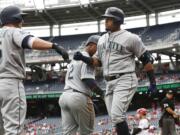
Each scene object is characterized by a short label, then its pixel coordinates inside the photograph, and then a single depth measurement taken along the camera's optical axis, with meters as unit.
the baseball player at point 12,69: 4.93
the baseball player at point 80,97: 6.46
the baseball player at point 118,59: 6.04
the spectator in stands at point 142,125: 9.94
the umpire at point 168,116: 11.20
